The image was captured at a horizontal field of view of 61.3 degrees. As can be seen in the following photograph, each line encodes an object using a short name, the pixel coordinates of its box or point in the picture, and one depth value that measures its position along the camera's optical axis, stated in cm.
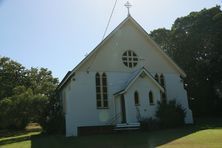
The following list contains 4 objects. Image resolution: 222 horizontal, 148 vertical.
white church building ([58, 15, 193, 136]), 1494
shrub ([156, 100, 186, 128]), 1491
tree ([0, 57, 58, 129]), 1924
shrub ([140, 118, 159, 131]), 1426
